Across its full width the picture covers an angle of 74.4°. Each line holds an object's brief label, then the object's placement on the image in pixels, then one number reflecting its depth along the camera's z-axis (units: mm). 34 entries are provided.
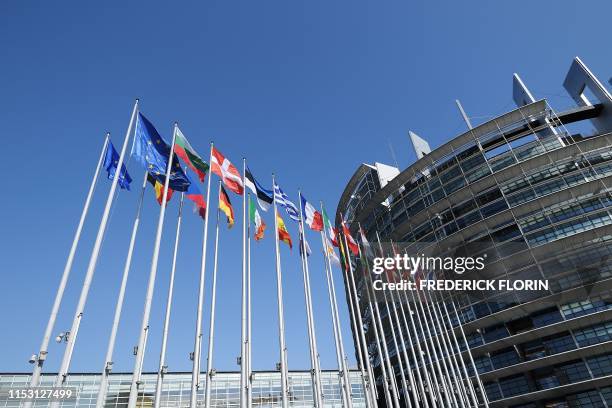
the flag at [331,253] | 30797
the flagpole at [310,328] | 21703
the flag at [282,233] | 27266
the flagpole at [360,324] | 29103
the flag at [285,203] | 28297
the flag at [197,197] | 23047
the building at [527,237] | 39031
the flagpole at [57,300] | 13555
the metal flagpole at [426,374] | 34544
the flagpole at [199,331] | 17683
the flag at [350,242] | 34656
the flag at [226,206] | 24062
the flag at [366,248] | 37428
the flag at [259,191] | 25812
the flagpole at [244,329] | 18875
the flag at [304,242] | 28156
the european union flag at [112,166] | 20547
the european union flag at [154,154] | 20250
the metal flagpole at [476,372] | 41188
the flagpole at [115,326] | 14484
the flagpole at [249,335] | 20308
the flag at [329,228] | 32844
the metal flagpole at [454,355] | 41091
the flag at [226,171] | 23594
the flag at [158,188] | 21969
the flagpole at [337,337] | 23800
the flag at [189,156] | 21953
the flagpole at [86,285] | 14203
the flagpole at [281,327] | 19875
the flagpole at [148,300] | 15522
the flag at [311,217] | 30220
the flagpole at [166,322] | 16300
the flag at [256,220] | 26109
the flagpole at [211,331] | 18547
